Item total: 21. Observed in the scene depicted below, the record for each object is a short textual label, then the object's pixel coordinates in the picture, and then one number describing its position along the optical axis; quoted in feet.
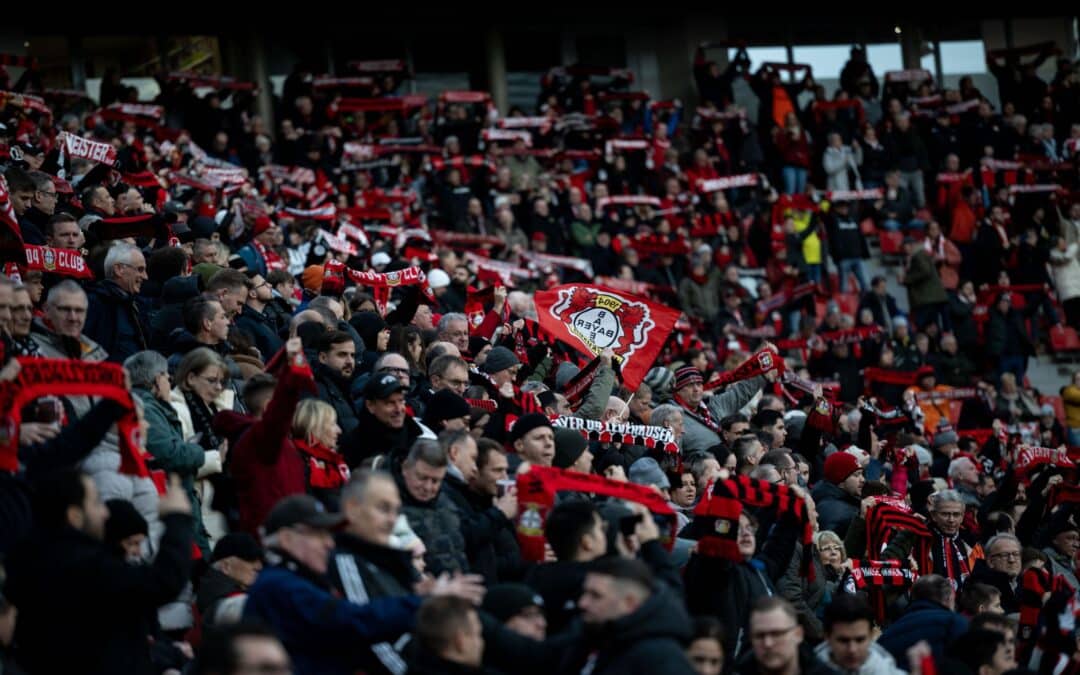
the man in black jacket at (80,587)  39.81
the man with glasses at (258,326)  71.36
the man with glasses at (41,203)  77.20
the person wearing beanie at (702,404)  79.77
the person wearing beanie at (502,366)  73.87
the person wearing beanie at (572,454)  57.98
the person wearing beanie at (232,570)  49.11
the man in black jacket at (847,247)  155.63
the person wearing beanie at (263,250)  91.76
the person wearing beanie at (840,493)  76.43
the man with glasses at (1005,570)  72.08
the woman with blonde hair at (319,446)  53.42
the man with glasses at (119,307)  64.95
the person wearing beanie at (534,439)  56.44
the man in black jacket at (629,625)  40.42
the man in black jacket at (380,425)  56.29
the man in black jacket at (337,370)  62.75
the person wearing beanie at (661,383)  88.89
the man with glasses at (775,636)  46.29
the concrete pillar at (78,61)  177.78
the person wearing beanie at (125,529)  44.32
